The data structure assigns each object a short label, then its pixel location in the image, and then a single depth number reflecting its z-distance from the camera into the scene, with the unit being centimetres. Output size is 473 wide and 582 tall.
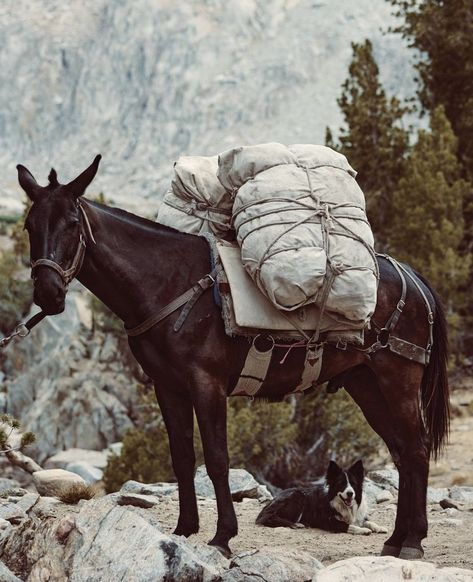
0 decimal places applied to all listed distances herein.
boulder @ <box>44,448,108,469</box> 2369
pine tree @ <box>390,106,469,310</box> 2238
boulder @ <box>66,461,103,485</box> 2068
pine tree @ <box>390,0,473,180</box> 2714
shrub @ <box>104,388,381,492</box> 1817
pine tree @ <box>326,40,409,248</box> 2530
